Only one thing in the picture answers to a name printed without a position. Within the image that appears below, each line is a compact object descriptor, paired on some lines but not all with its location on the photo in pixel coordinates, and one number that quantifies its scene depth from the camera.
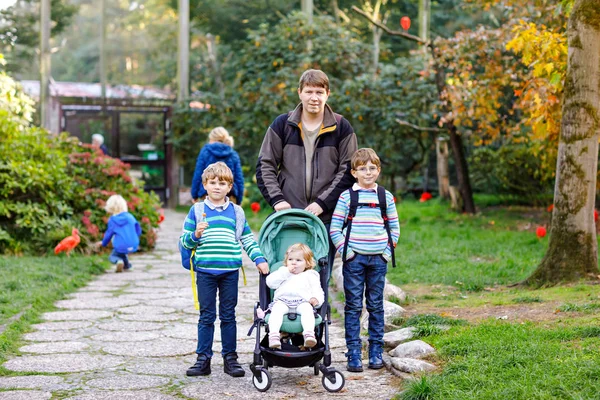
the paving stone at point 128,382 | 4.89
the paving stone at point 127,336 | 6.28
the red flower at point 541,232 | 11.05
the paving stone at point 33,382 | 4.85
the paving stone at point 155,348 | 5.83
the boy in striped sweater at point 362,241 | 5.23
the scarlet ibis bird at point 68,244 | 10.16
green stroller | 4.77
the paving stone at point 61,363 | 5.32
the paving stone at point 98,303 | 7.64
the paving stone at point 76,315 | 7.06
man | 5.42
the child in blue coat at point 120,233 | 9.95
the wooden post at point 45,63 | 20.23
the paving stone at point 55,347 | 5.83
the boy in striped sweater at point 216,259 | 5.21
